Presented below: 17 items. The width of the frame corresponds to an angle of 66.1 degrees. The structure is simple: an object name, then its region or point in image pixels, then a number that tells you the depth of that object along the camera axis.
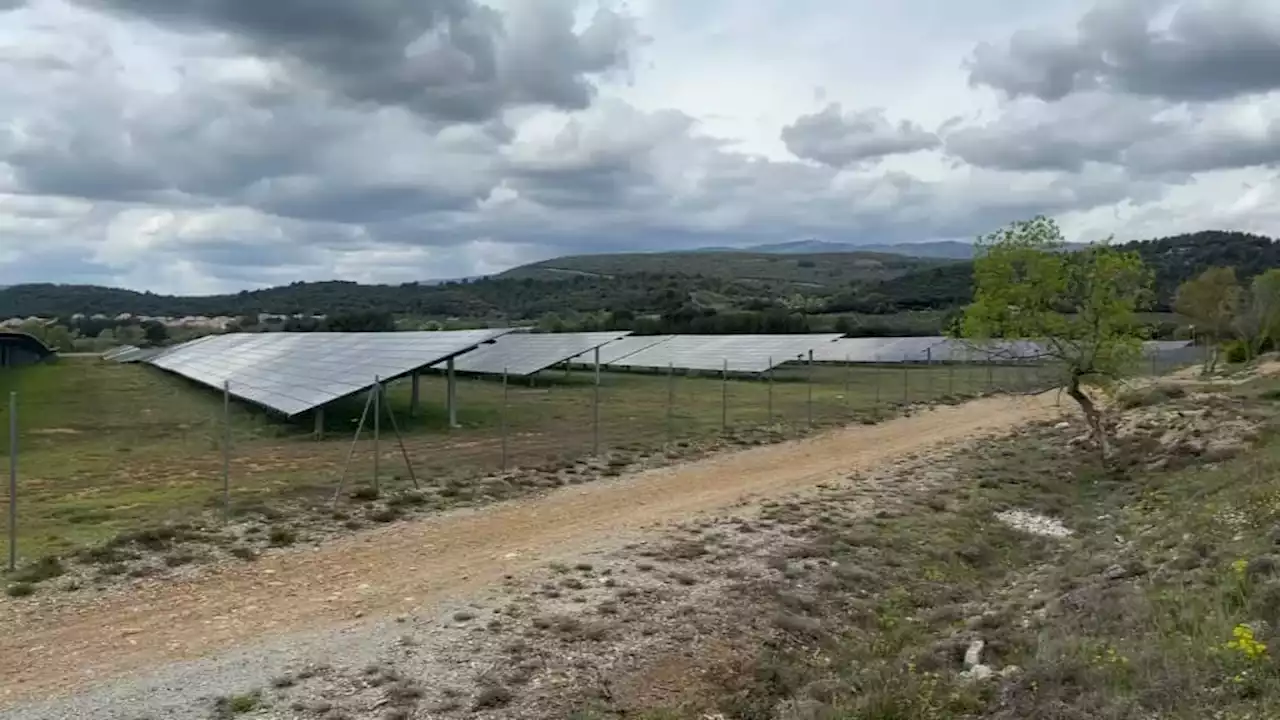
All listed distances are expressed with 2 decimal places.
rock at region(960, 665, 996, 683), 7.42
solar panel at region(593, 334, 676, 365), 58.03
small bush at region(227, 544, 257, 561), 11.82
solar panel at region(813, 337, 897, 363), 59.69
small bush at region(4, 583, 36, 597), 10.06
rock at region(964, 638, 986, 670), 7.94
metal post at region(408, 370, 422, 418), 29.39
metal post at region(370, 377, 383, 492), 15.23
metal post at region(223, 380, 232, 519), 13.33
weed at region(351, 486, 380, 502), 15.35
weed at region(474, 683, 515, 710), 7.47
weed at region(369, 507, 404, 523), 14.04
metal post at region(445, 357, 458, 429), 27.38
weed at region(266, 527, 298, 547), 12.53
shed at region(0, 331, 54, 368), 59.75
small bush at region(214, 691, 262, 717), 7.09
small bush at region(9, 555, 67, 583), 10.59
